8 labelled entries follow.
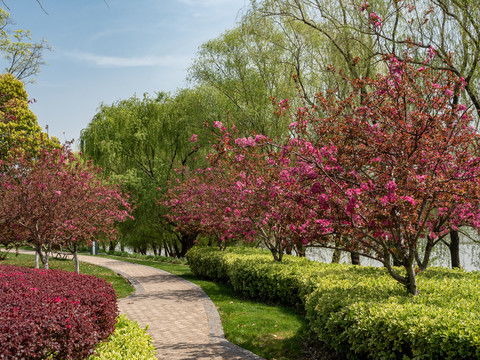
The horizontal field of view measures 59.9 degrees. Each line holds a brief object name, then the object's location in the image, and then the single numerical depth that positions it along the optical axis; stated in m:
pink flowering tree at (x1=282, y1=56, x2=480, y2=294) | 6.38
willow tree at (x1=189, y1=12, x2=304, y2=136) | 18.95
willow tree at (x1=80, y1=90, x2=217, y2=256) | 23.28
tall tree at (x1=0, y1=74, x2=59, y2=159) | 21.28
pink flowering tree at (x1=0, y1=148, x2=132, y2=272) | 11.92
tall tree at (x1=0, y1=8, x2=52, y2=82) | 23.97
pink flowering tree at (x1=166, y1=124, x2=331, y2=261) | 7.10
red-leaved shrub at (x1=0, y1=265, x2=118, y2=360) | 4.25
